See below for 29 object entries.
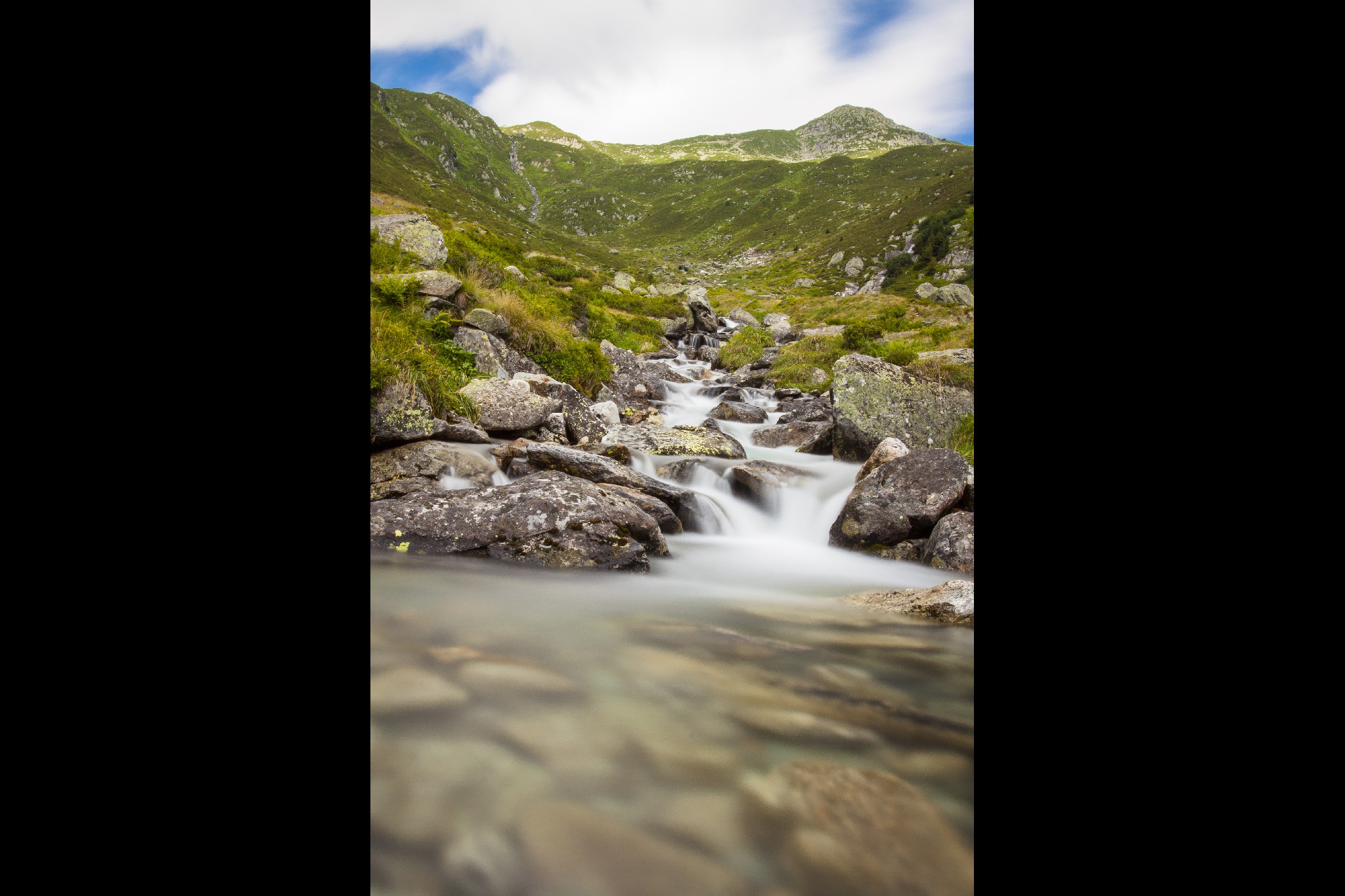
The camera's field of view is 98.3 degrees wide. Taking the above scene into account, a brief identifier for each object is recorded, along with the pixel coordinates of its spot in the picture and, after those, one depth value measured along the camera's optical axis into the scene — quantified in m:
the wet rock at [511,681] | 2.16
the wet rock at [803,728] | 1.94
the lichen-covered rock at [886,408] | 7.98
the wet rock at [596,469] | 5.57
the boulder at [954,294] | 25.67
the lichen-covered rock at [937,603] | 3.37
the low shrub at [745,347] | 18.58
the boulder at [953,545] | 4.93
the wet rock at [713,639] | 2.83
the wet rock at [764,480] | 6.54
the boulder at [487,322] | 8.92
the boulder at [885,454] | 6.18
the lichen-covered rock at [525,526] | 4.17
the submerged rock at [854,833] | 1.39
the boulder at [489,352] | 8.13
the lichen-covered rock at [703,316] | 24.06
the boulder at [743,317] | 26.78
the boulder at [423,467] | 5.18
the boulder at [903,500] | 5.39
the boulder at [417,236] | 9.68
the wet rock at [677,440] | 7.66
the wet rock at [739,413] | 11.72
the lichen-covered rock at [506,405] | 6.86
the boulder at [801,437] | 8.99
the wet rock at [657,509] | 5.38
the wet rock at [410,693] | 1.96
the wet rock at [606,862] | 1.35
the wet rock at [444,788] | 1.46
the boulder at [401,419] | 5.52
